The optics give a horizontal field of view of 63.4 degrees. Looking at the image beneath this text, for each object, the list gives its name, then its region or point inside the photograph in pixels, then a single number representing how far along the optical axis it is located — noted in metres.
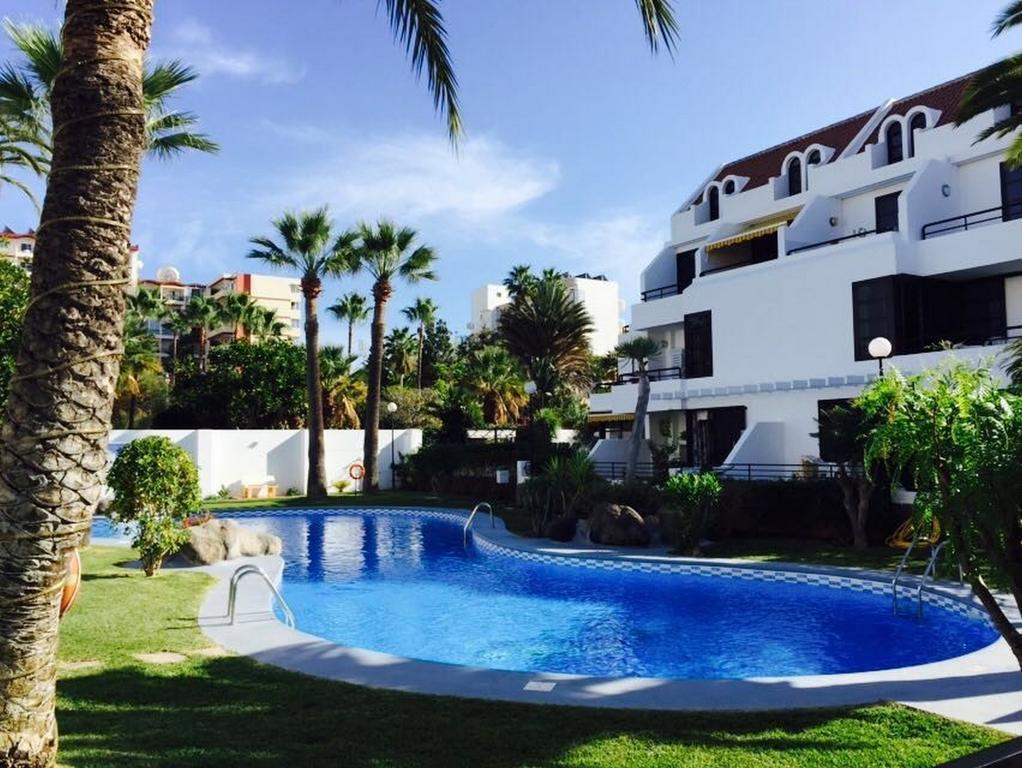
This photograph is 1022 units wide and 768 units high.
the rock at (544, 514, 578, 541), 21.03
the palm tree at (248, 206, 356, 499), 33.09
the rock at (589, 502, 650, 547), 19.66
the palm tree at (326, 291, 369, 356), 55.31
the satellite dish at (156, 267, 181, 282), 95.81
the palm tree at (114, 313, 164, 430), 45.12
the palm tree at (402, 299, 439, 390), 64.12
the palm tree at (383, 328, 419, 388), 62.06
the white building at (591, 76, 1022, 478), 22.56
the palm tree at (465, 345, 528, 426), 46.94
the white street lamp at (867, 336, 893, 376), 16.70
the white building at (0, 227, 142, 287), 89.28
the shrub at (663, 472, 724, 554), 18.03
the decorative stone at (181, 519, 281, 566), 17.23
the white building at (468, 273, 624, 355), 85.00
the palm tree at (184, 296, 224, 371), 57.19
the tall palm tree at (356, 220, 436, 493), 35.34
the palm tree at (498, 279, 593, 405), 45.69
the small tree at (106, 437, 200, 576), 14.89
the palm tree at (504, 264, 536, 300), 53.57
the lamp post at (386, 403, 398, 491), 39.47
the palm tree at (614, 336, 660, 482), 25.33
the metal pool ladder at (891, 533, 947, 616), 11.90
